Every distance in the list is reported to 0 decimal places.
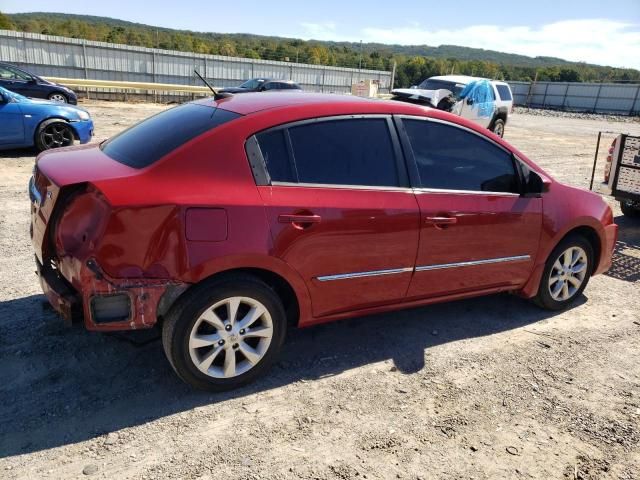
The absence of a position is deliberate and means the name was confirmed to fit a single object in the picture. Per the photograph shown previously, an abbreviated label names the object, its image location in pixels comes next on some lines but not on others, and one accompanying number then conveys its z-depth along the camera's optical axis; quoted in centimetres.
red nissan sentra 284
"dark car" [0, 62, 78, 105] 1482
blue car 909
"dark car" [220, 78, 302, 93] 2211
